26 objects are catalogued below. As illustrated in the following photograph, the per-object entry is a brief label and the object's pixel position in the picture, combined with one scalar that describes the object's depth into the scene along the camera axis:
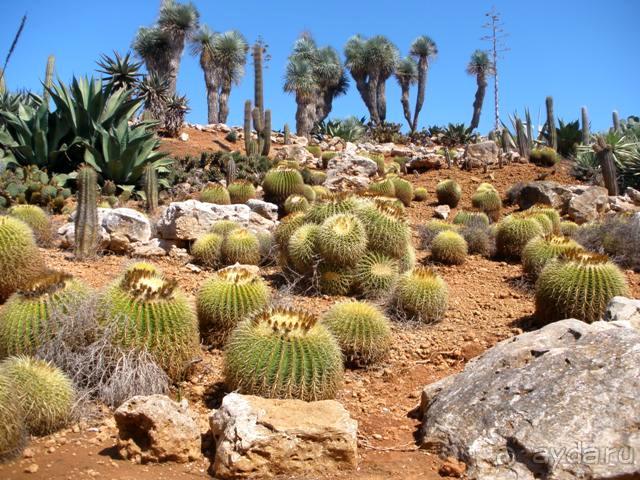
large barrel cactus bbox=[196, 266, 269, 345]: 5.32
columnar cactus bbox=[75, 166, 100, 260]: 7.76
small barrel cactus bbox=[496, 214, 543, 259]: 9.05
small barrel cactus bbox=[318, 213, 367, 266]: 6.48
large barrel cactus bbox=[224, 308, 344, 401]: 4.04
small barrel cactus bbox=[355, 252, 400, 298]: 6.66
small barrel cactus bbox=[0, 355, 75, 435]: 3.55
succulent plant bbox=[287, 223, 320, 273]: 6.74
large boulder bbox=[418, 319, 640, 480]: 3.05
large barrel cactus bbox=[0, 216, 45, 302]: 5.59
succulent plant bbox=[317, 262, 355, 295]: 6.74
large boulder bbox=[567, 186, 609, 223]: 11.91
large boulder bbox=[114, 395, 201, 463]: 3.36
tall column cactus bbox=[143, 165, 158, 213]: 11.03
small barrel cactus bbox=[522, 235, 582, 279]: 7.63
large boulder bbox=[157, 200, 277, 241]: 8.72
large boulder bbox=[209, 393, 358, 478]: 3.23
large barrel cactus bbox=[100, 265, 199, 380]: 4.23
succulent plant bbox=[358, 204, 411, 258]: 6.73
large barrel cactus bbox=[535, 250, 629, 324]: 5.89
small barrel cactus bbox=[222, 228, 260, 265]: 7.86
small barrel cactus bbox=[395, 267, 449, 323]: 6.23
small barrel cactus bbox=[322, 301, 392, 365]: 5.19
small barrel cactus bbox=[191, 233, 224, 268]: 7.96
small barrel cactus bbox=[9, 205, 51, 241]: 8.13
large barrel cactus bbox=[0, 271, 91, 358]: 4.16
